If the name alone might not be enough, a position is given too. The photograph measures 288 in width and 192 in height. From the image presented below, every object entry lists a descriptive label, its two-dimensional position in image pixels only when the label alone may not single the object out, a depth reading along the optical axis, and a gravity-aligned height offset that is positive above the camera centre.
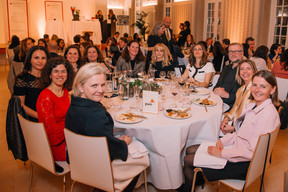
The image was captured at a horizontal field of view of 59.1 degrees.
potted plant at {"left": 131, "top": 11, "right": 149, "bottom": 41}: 14.08 +1.53
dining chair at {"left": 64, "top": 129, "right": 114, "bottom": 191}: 1.76 -0.77
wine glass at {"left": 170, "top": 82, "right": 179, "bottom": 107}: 2.84 -0.42
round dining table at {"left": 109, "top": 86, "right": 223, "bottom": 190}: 2.22 -0.74
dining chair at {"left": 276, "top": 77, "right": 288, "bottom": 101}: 3.78 -0.49
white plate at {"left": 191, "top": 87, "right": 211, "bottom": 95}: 3.21 -0.48
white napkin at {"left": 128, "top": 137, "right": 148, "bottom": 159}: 2.09 -0.80
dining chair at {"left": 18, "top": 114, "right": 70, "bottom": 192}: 2.04 -0.78
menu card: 2.41 -0.46
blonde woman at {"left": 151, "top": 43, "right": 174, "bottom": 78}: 4.36 -0.10
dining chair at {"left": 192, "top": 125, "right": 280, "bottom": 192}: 1.79 -0.79
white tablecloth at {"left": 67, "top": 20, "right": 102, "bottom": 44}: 12.52 +1.21
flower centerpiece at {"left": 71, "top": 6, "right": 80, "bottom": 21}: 12.76 +2.01
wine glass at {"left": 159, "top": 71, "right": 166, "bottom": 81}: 3.71 -0.30
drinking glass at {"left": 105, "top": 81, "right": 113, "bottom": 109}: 2.73 -0.41
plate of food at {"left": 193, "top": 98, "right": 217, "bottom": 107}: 2.73 -0.52
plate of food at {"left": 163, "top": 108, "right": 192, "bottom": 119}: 2.37 -0.56
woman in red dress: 2.29 -0.45
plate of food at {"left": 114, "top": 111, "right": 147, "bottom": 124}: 2.26 -0.59
